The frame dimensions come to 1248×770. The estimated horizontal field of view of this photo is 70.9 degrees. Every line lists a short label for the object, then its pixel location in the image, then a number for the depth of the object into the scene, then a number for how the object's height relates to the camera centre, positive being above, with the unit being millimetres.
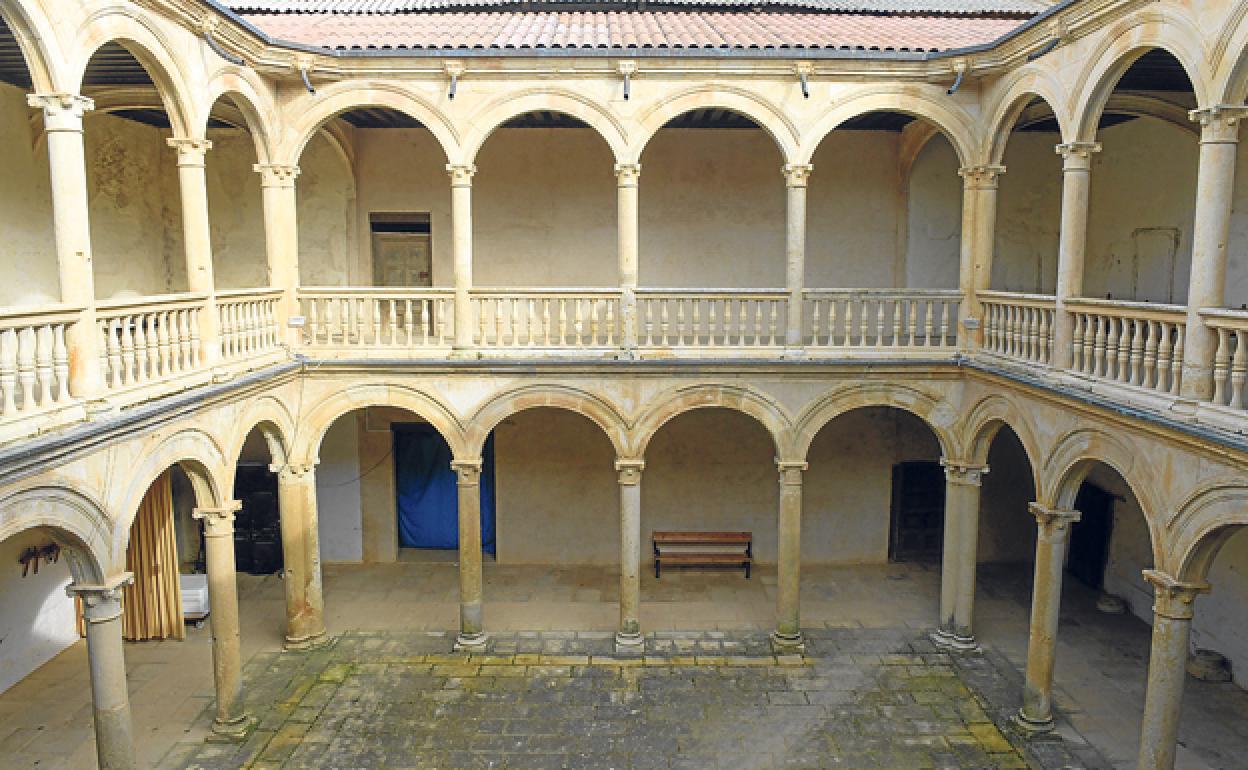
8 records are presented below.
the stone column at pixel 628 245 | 11336 +402
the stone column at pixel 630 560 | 11820 -3809
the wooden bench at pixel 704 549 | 14328 -4465
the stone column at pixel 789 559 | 11836 -3825
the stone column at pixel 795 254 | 11414 +294
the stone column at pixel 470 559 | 11828 -3847
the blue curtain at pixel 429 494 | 15156 -3790
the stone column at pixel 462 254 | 11367 +278
